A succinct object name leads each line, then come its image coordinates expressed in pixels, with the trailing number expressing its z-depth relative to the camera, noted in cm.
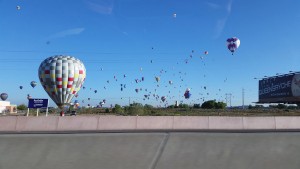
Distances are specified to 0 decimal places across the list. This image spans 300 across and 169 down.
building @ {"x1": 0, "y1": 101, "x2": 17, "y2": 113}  13814
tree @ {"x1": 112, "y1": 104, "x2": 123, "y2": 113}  10650
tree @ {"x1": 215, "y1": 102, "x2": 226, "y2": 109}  15725
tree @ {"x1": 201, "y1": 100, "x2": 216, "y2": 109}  15700
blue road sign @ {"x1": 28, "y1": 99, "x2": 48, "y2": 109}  4606
